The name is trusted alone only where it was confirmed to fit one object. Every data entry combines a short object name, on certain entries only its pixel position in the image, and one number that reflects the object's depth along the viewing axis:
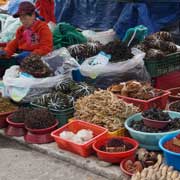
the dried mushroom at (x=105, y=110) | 4.51
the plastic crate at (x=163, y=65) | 5.75
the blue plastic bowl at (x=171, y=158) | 3.64
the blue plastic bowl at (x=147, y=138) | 4.07
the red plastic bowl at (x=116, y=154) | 3.97
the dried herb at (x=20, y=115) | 4.93
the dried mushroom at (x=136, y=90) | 4.90
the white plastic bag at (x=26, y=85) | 5.25
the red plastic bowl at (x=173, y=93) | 5.43
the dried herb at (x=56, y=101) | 4.94
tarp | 7.92
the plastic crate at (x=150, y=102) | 4.79
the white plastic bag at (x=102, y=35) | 7.59
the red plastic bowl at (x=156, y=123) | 4.16
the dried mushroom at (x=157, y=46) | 5.78
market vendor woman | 5.82
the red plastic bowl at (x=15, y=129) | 4.93
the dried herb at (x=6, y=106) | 5.26
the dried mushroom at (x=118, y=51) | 5.53
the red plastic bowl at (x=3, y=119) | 5.15
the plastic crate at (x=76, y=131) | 4.23
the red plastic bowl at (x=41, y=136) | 4.69
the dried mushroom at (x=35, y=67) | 5.34
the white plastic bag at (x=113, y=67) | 5.46
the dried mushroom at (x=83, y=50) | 6.06
